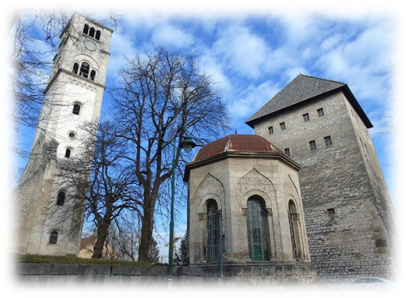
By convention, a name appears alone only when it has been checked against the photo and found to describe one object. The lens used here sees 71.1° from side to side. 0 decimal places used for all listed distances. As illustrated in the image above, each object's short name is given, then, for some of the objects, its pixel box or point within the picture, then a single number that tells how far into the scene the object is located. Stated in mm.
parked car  12608
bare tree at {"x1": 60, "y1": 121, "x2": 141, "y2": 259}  16250
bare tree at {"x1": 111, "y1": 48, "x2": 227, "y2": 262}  15359
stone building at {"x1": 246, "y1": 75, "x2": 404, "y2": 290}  20531
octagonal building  9844
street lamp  7847
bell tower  25219
